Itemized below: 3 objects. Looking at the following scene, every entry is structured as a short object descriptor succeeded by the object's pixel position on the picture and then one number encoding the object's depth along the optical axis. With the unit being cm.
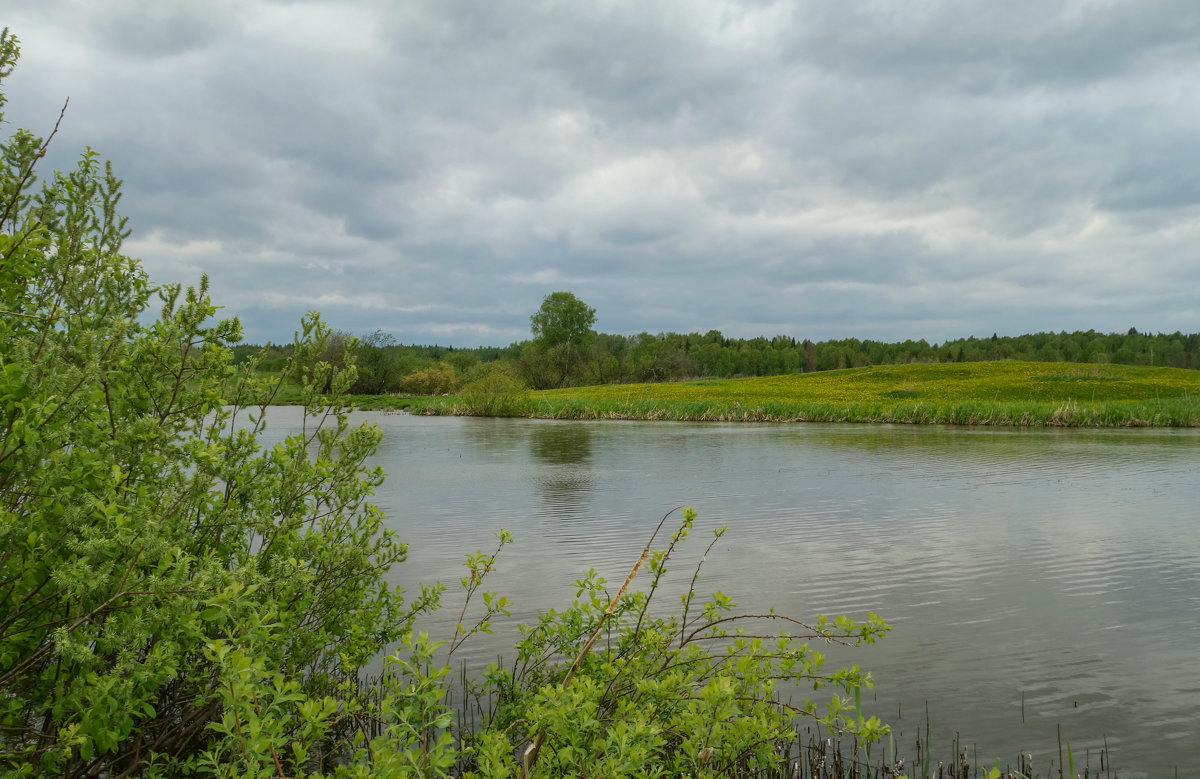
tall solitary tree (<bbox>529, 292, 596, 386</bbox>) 9719
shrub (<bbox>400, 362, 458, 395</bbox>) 8362
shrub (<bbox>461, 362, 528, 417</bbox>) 5012
